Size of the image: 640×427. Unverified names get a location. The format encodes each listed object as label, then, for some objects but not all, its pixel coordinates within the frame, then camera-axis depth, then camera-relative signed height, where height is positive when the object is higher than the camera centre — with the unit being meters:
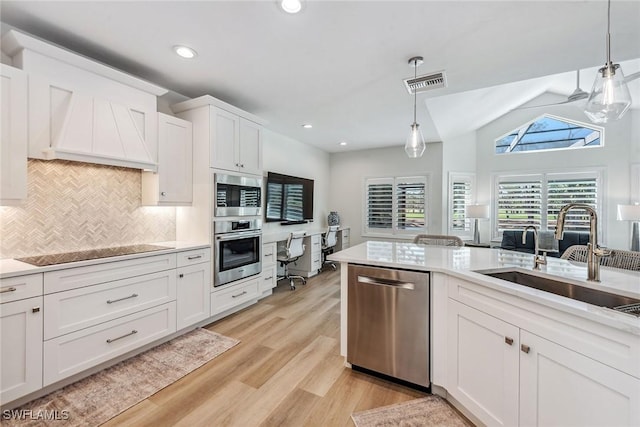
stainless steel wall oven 2.98 -0.45
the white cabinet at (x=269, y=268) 3.80 -0.82
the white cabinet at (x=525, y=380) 1.00 -0.75
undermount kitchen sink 1.26 -0.42
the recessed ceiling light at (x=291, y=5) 1.69 +1.34
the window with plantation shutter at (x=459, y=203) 5.82 +0.24
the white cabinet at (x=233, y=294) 2.97 -0.99
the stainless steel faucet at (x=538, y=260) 1.71 -0.30
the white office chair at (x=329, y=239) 5.34 -0.53
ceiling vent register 2.43 +1.25
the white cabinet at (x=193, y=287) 2.62 -0.77
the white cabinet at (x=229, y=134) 2.92 +0.94
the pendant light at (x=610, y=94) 1.46 +0.68
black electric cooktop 1.91 -0.36
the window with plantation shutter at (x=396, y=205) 5.92 +0.19
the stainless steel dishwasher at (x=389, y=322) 1.85 -0.80
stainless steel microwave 2.97 +0.21
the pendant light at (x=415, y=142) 2.64 +0.71
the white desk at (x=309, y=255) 4.96 -0.80
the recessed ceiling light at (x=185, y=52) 2.22 +1.36
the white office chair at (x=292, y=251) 4.20 -0.63
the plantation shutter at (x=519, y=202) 5.68 +0.27
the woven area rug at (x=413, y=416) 1.61 -1.27
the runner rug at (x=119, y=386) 1.66 -1.27
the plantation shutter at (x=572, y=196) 5.23 +0.39
